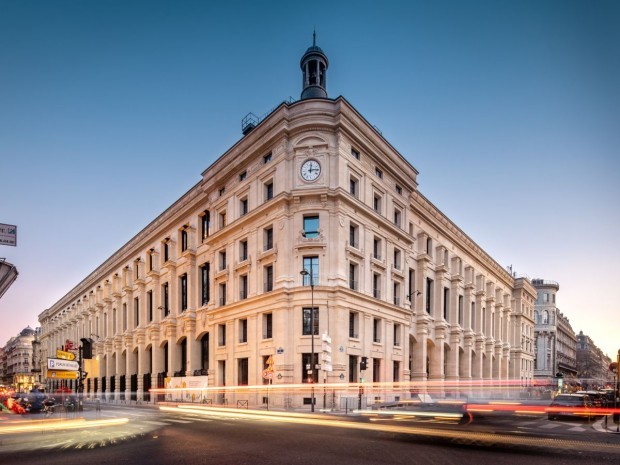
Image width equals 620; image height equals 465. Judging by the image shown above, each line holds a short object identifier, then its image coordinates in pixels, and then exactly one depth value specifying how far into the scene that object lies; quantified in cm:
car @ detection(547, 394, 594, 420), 2309
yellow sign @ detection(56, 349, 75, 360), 2044
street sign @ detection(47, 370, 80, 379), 1869
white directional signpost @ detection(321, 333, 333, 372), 2957
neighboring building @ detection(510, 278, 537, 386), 8006
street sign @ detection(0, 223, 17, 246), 1111
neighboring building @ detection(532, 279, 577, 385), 10331
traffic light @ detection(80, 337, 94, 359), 1899
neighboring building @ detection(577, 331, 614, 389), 14850
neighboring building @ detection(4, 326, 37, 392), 16412
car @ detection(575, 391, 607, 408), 2870
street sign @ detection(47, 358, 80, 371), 1869
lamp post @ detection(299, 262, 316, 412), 2925
